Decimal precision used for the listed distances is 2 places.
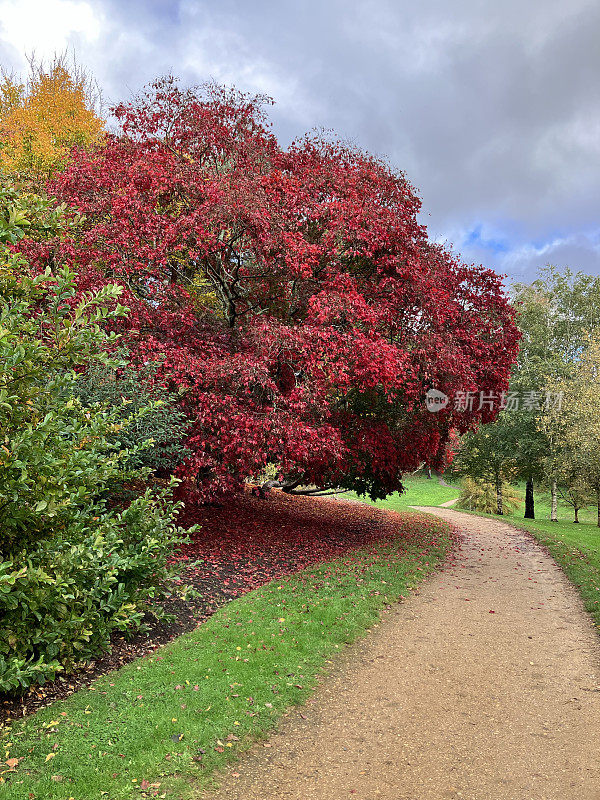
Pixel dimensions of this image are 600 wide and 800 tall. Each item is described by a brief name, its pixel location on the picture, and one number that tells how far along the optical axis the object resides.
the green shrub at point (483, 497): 28.69
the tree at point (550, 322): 25.05
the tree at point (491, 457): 23.88
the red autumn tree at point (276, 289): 9.70
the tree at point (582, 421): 18.28
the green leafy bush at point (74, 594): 4.94
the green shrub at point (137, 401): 8.44
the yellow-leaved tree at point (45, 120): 19.39
